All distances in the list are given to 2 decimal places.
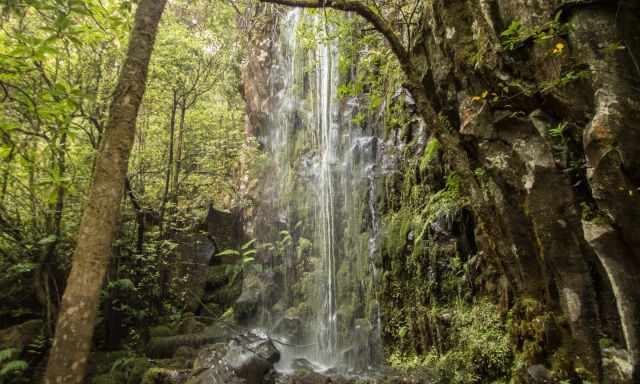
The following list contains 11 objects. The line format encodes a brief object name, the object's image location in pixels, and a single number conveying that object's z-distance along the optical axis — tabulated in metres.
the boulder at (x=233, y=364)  6.55
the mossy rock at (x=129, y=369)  7.77
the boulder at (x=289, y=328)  10.79
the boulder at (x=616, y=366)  3.22
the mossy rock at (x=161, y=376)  7.16
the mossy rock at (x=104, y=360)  8.30
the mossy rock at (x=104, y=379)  7.61
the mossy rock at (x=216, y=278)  13.65
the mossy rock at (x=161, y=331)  10.15
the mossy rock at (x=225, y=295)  13.19
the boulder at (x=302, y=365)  8.43
